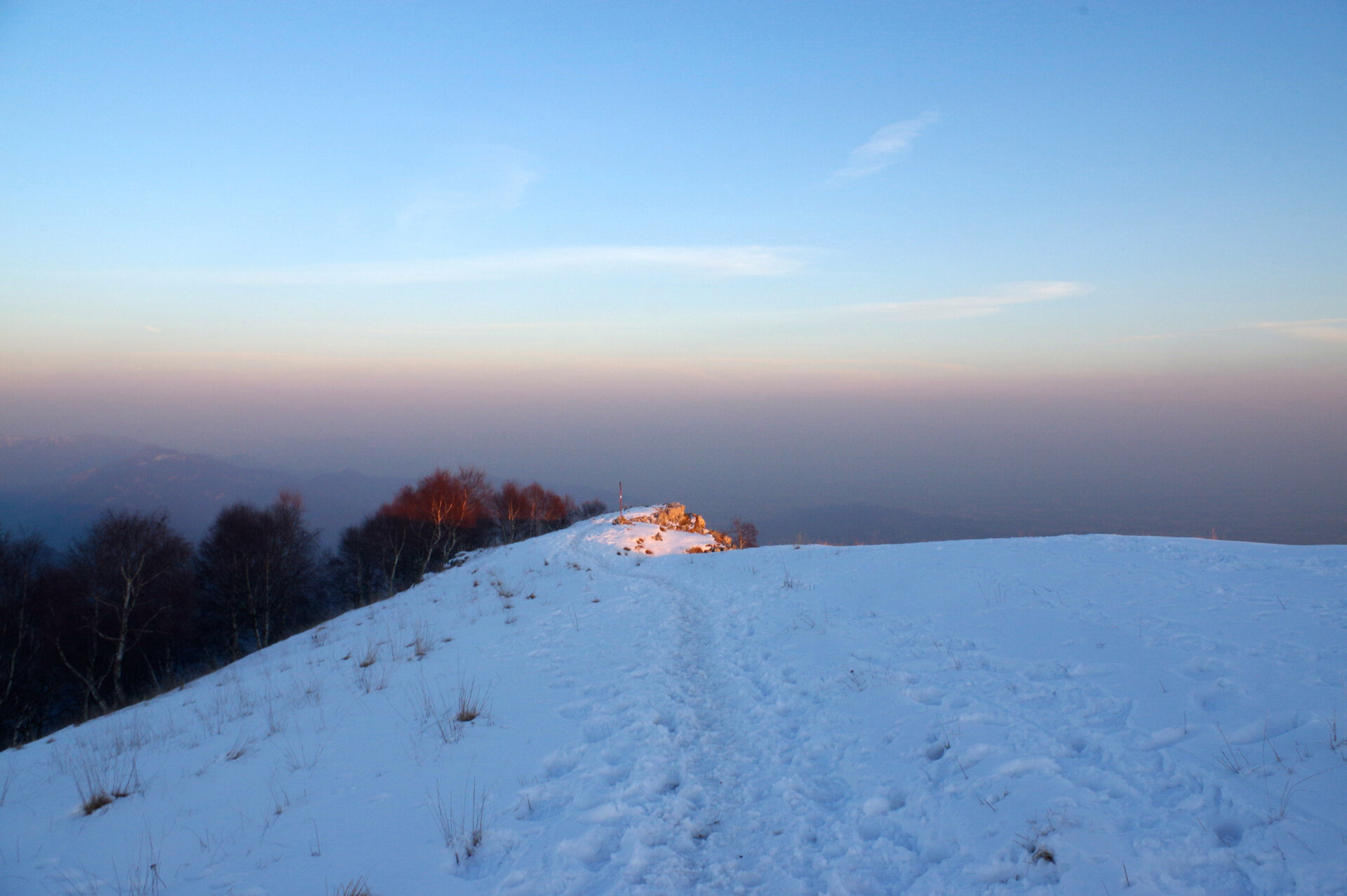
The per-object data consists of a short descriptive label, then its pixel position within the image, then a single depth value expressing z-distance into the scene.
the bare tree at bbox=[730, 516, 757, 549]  39.56
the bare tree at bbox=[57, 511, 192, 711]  26.92
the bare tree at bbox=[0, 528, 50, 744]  25.20
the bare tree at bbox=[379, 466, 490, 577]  49.16
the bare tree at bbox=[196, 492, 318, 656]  36.94
